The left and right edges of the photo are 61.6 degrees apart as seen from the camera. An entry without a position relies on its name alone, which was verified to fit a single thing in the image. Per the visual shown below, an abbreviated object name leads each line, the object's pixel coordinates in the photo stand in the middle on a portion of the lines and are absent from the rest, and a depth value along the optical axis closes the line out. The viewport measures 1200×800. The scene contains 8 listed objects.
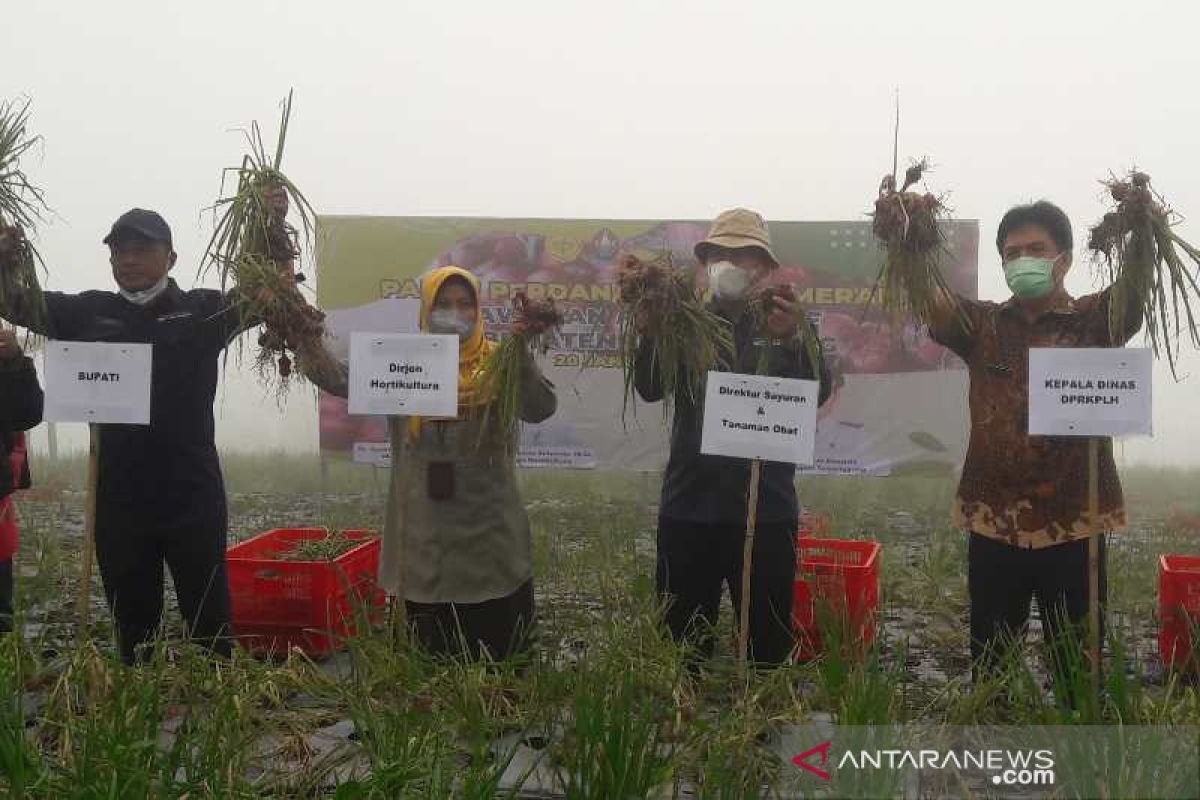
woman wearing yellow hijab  3.27
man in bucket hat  3.18
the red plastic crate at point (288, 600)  3.91
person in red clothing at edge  3.28
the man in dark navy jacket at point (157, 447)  3.29
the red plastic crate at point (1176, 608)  3.45
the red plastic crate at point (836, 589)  3.54
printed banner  6.70
